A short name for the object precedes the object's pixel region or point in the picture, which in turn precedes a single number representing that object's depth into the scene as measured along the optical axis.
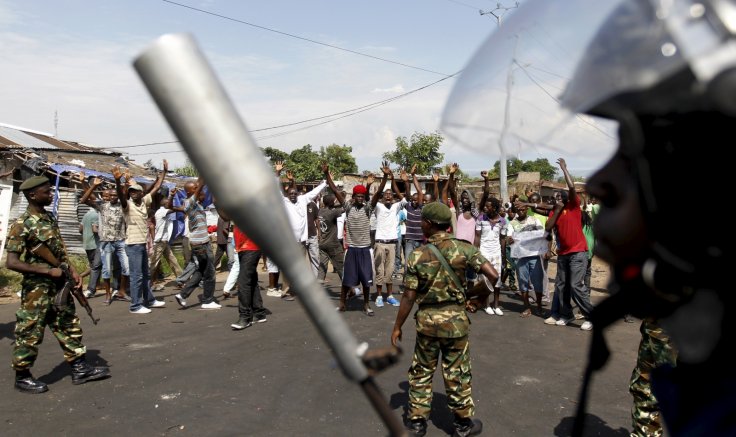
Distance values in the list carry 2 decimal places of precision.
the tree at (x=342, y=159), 45.88
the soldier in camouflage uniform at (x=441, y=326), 4.31
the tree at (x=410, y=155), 36.94
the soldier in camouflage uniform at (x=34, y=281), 5.29
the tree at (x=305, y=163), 43.84
